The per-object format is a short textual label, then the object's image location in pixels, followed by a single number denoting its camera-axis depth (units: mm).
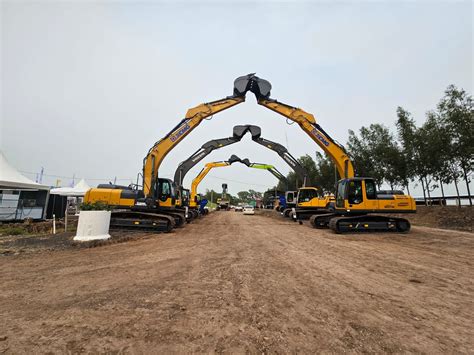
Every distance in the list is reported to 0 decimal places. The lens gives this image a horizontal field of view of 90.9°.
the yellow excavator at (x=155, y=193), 11703
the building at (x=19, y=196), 15495
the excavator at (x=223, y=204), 50719
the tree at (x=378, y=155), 25914
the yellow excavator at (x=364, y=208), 11695
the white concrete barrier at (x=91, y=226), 8070
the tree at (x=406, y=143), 23775
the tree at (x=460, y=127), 17594
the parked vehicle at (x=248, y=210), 33088
